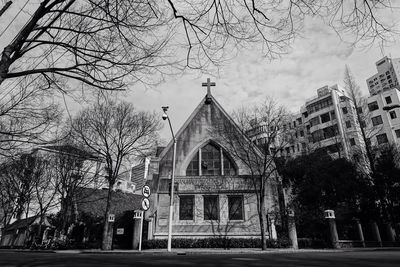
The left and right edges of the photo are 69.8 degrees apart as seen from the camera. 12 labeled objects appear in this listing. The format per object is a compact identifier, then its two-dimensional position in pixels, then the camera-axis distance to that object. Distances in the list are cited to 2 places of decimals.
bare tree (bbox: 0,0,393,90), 5.41
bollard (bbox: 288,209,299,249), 20.80
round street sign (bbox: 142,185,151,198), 17.56
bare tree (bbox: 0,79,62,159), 8.26
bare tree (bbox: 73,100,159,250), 23.25
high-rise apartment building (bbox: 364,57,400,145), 50.16
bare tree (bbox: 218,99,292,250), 22.00
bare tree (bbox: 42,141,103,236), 26.44
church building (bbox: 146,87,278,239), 22.23
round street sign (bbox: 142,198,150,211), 17.23
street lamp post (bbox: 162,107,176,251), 16.83
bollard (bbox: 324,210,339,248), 21.00
